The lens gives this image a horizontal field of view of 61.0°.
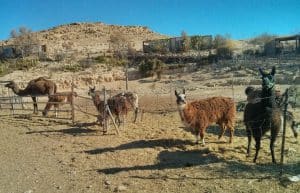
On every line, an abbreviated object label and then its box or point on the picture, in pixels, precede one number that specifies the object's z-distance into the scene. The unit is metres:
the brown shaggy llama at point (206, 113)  6.44
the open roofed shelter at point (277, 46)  24.89
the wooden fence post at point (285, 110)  4.82
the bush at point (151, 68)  21.14
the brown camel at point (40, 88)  11.20
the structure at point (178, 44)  34.86
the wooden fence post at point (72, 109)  8.97
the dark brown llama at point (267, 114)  5.34
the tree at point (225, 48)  24.95
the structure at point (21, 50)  37.42
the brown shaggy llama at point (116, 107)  8.12
